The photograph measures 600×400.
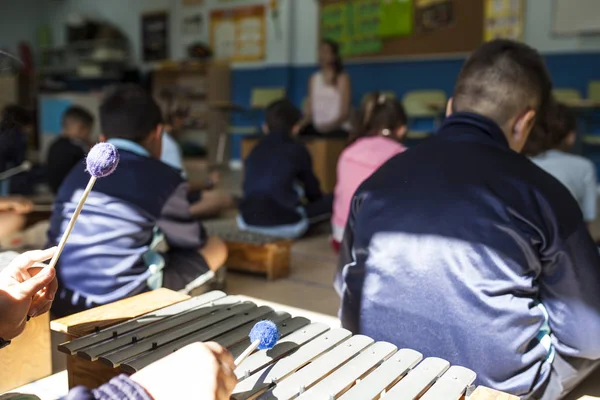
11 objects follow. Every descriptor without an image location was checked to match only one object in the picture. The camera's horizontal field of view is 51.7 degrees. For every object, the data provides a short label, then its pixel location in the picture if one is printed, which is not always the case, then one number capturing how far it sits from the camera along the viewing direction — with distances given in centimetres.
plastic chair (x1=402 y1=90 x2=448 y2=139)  741
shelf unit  997
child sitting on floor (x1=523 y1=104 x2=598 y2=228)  308
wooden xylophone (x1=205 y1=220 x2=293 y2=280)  333
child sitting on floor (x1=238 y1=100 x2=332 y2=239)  403
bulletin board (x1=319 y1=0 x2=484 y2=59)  738
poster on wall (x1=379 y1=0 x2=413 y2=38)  784
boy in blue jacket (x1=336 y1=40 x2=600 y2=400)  150
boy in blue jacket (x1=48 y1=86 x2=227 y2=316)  217
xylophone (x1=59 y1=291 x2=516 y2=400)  126
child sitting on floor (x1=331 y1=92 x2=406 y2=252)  345
